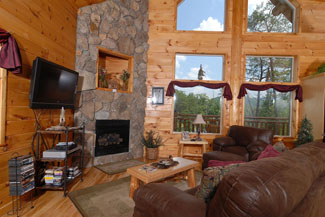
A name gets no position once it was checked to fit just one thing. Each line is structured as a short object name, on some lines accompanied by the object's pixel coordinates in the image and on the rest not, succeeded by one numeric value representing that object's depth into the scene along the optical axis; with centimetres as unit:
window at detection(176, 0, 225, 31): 469
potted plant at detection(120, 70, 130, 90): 425
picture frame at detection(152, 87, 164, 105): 457
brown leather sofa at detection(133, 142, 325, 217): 75
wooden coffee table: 208
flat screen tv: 227
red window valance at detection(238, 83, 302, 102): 434
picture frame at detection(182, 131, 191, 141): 407
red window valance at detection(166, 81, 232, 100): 445
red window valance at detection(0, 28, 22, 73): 189
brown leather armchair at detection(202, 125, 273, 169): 300
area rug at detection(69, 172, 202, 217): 204
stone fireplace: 353
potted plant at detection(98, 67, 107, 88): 389
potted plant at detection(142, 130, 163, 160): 429
